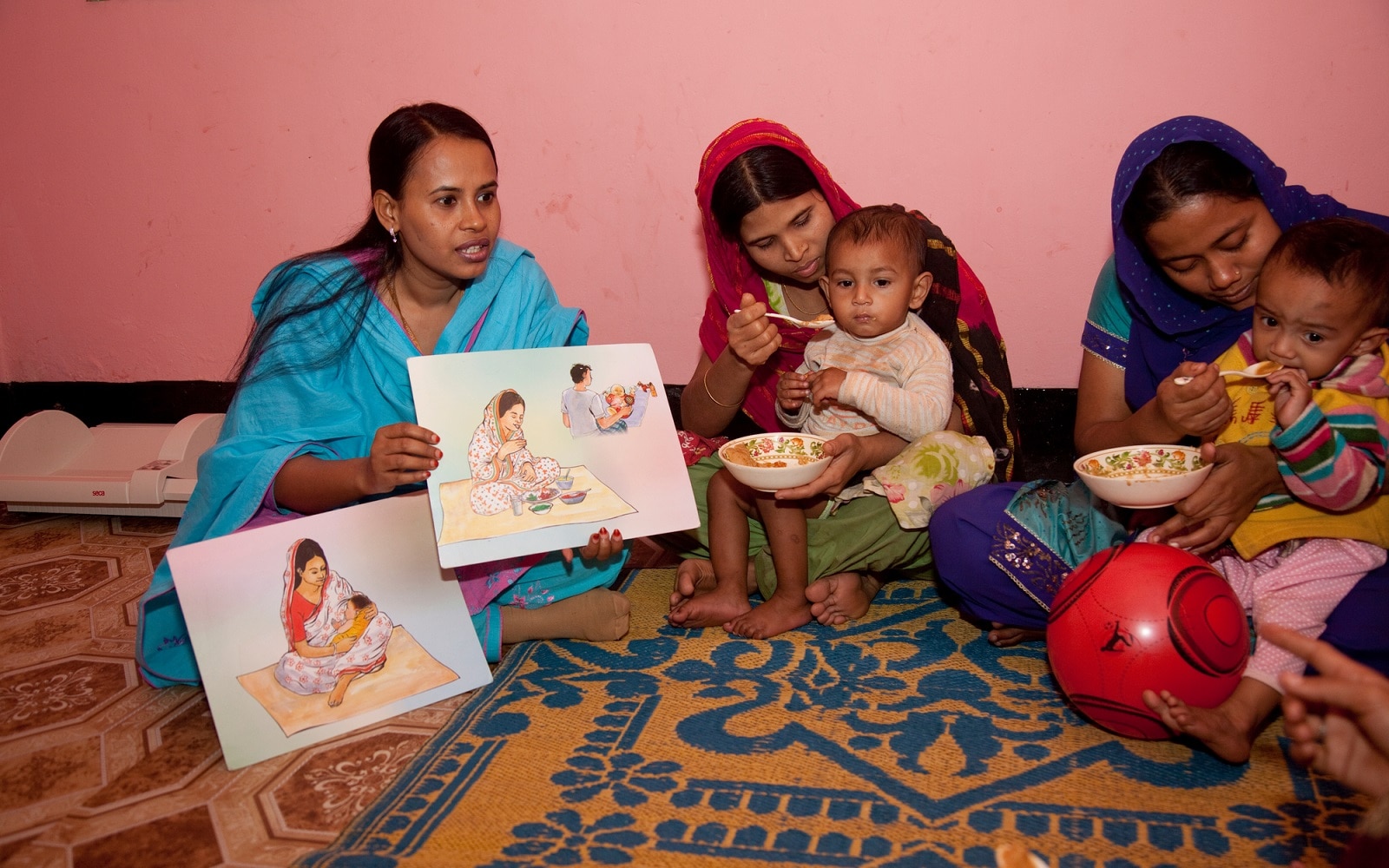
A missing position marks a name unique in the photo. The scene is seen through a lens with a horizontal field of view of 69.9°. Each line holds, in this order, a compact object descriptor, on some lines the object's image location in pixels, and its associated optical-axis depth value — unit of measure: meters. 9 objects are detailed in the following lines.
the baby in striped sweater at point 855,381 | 2.15
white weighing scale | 3.18
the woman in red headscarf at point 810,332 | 2.21
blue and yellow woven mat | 1.48
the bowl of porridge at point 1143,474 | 1.72
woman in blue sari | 2.08
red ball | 1.61
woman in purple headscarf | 1.76
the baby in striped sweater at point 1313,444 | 1.62
